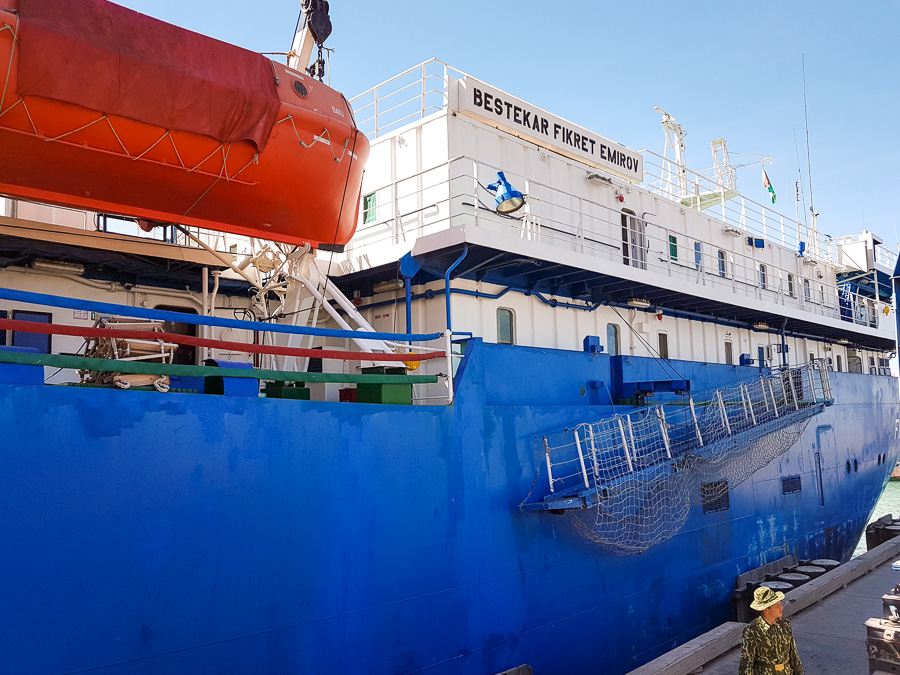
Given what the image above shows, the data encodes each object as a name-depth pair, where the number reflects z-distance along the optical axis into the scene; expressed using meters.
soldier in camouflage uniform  5.77
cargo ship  5.54
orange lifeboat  5.96
